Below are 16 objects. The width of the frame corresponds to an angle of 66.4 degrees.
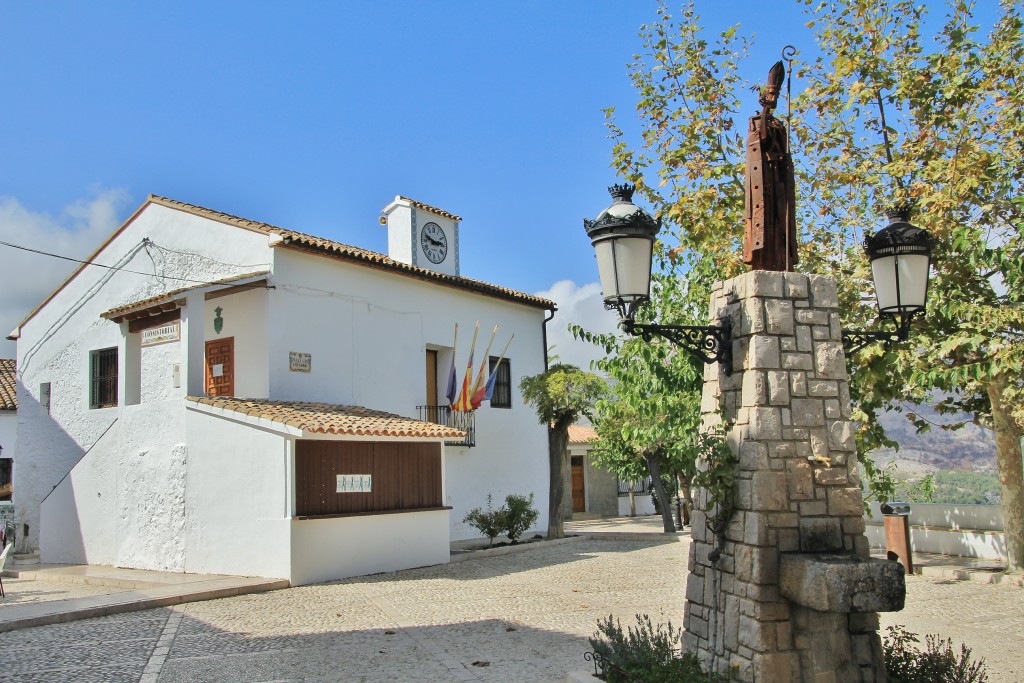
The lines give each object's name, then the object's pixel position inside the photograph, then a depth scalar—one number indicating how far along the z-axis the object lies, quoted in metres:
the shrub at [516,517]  16.09
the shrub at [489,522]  15.79
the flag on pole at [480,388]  16.52
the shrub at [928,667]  4.86
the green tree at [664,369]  10.99
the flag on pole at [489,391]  16.61
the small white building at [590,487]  25.59
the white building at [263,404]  12.12
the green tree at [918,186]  9.66
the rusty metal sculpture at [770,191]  5.31
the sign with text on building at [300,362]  13.77
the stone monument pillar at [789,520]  4.60
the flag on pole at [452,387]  16.48
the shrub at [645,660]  4.80
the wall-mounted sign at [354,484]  12.34
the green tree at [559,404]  16.25
